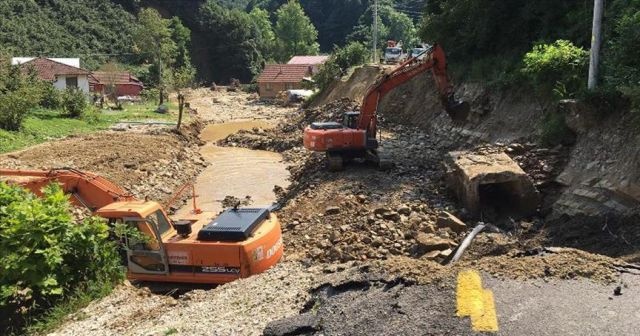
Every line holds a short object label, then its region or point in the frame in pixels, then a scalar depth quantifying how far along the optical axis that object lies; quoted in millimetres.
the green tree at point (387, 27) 108500
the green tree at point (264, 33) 95138
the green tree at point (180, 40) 70938
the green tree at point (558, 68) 16266
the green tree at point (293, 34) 88931
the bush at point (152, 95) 47531
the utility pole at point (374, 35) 44244
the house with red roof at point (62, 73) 44938
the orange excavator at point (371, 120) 18734
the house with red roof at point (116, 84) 50875
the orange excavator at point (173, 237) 10141
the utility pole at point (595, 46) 14055
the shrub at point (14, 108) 25109
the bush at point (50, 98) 34344
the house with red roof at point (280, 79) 60750
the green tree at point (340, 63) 44750
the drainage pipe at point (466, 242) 10541
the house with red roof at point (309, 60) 65344
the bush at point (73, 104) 32125
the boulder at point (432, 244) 11414
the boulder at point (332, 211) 15259
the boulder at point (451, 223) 12914
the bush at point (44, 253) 8516
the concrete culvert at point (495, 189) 13562
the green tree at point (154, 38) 49344
